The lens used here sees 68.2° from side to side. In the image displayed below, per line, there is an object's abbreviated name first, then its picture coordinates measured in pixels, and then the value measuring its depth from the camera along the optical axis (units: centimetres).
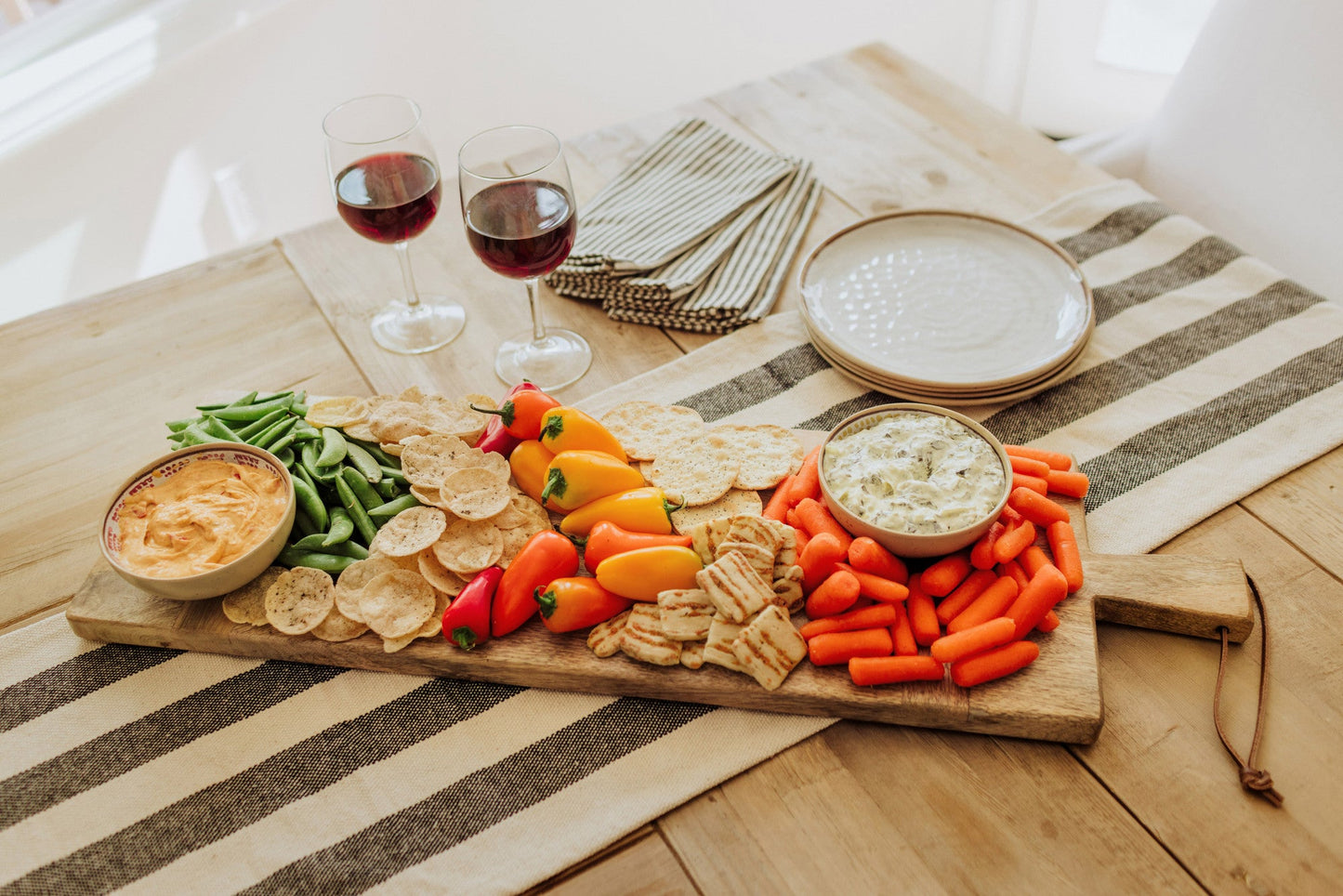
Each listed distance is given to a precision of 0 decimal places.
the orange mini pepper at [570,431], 162
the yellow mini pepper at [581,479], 157
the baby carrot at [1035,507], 150
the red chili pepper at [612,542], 150
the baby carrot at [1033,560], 148
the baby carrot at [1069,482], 161
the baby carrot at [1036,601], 139
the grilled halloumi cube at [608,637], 142
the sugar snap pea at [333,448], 161
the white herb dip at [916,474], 146
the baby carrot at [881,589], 141
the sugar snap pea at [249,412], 174
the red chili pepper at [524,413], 165
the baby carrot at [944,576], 144
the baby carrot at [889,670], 135
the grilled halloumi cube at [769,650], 136
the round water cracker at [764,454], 164
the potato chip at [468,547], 149
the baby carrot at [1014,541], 145
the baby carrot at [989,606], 141
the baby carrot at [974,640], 136
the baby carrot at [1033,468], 161
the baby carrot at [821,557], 142
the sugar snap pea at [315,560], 152
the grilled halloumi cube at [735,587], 139
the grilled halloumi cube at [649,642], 139
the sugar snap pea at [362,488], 161
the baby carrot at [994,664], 135
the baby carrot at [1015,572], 147
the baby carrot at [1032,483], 158
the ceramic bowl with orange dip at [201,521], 146
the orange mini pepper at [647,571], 145
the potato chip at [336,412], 169
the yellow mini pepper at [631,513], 155
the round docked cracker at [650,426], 171
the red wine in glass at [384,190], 175
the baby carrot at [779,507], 158
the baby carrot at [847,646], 138
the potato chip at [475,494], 152
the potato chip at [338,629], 147
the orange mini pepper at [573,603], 144
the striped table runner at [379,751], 127
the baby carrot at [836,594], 139
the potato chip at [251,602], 148
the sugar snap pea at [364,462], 162
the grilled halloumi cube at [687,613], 142
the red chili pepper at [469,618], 142
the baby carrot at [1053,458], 166
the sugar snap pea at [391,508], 158
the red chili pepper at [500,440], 170
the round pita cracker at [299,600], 146
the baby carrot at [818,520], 149
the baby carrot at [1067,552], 146
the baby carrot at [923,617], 140
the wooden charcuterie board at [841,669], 134
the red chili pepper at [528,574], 145
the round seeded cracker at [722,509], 158
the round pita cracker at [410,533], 149
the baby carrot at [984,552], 146
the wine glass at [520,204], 164
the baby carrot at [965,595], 143
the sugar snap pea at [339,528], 151
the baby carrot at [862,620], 140
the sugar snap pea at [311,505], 155
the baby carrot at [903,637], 139
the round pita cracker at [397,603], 145
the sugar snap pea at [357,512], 157
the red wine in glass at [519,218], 165
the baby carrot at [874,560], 141
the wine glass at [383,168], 175
